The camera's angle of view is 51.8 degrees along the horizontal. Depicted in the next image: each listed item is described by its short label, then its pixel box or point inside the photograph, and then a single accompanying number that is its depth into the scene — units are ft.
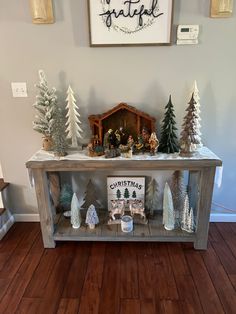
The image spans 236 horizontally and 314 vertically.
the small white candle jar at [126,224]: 6.39
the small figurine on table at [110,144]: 5.89
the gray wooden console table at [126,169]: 5.68
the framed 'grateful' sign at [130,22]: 5.70
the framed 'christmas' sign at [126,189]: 6.97
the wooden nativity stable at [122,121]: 6.17
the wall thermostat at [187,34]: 5.82
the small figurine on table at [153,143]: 5.91
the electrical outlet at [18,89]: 6.44
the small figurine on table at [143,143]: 6.06
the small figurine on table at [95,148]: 5.97
